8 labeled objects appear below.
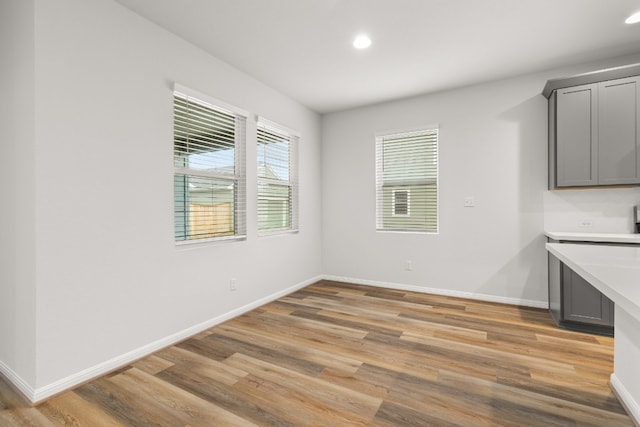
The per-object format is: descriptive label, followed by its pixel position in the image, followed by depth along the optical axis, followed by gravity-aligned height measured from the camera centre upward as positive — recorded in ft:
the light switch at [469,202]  12.65 +0.40
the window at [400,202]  14.29 +0.45
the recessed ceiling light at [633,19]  8.04 +5.07
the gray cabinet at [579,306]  8.96 -2.79
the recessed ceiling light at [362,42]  9.06 +5.08
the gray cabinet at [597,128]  9.32 +2.59
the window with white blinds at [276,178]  12.31 +1.42
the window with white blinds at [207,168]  9.11 +1.40
